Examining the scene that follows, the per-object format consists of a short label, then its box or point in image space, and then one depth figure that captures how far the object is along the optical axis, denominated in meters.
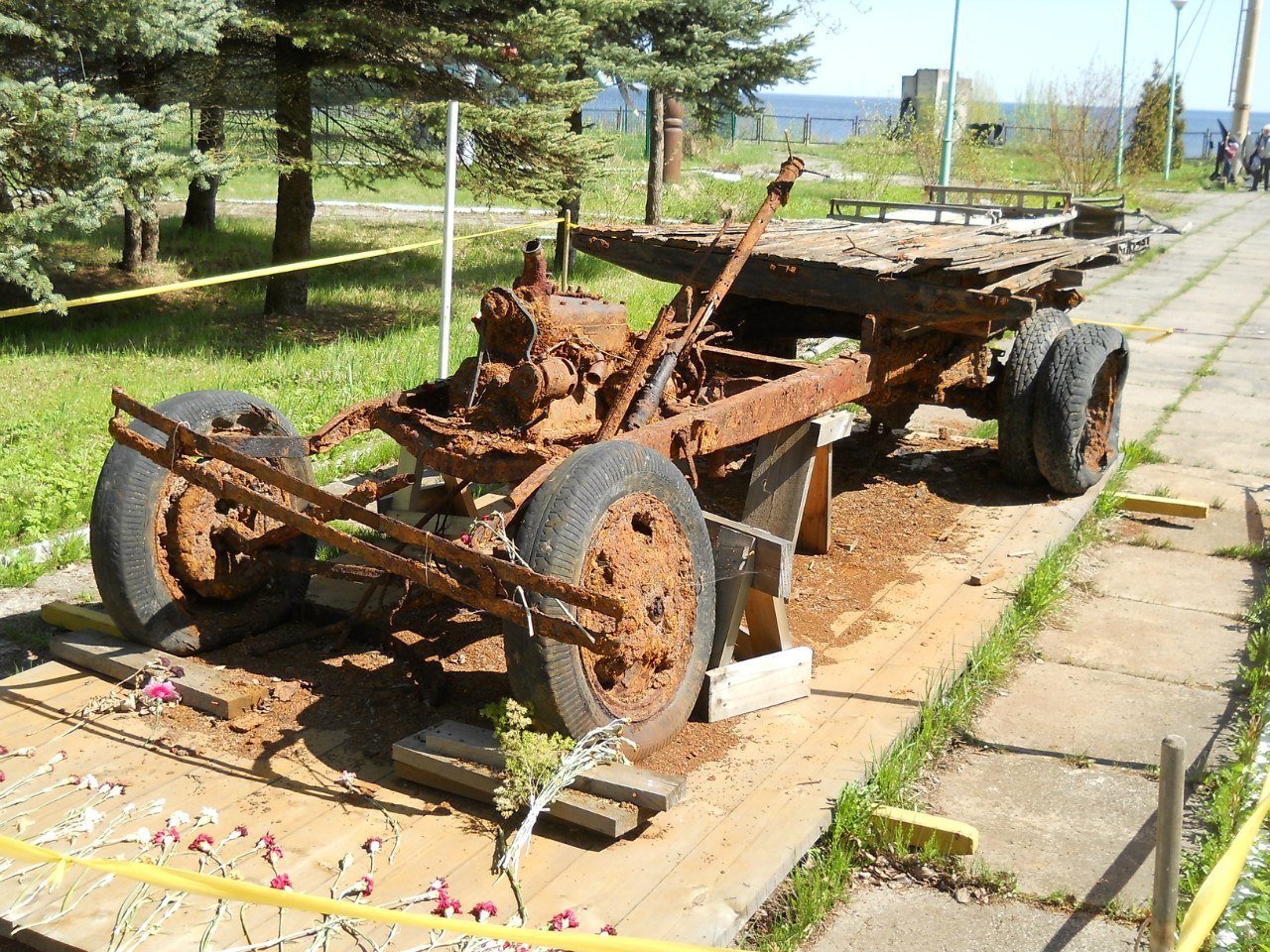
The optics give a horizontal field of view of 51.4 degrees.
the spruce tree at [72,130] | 7.27
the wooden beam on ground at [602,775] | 3.76
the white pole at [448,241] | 7.35
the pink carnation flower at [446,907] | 3.28
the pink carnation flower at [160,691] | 4.39
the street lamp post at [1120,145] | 25.12
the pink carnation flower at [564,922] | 3.25
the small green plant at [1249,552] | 6.87
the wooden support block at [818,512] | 6.34
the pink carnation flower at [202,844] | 3.44
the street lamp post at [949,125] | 17.30
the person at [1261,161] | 31.36
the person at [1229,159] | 31.98
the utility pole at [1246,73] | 34.91
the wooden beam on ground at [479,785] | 3.69
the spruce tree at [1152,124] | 31.99
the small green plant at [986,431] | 8.71
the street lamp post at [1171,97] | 31.80
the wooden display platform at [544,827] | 3.43
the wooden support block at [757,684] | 4.57
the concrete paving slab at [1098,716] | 4.79
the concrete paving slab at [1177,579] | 6.32
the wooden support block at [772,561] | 4.71
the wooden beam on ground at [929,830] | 3.96
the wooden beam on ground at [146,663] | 4.44
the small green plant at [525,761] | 3.70
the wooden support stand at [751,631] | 4.62
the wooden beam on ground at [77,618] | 4.92
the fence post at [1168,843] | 2.60
